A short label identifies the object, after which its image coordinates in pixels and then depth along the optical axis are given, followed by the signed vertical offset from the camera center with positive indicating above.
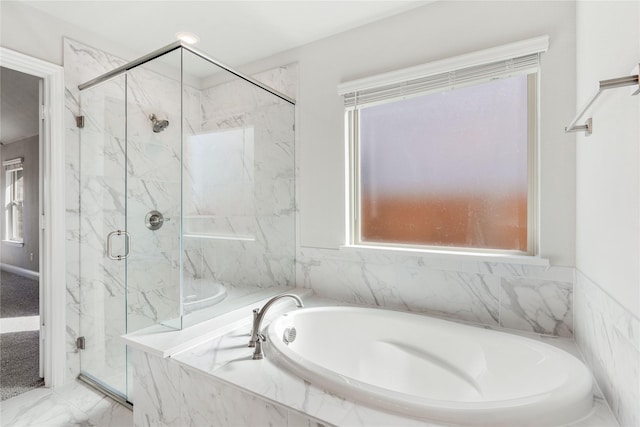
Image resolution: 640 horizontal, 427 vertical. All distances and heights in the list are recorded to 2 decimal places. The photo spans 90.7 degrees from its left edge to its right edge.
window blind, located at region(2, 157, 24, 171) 5.01 +0.80
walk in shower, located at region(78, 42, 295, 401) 1.88 +0.10
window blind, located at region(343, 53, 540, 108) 1.76 +0.82
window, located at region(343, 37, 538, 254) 1.85 +0.35
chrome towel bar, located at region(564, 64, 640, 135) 0.80 +0.34
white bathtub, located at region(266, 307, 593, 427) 1.01 -0.68
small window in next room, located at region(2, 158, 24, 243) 5.14 +0.23
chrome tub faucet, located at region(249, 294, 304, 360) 1.45 -0.60
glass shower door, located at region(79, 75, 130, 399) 2.16 -0.13
